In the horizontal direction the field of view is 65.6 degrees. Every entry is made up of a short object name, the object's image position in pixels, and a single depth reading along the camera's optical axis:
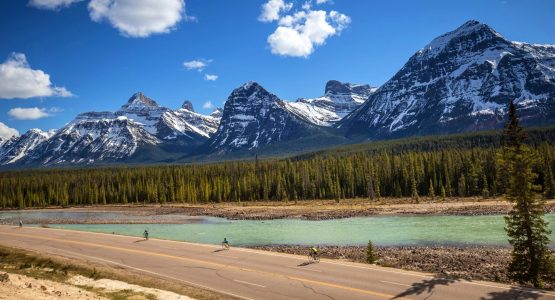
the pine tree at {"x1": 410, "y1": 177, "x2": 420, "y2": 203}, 121.15
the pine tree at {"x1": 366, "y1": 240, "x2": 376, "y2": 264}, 36.69
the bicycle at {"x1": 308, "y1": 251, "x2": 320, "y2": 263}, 35.31
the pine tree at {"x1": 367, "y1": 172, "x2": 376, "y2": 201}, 132.35
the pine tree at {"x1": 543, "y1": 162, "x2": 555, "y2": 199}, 106.62
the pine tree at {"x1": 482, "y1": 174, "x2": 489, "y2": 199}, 115.56
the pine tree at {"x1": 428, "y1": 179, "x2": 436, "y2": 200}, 122.99
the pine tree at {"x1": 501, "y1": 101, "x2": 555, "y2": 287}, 29.23
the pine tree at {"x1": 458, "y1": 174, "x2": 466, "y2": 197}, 124.62
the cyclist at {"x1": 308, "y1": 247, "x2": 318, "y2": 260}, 35.12
